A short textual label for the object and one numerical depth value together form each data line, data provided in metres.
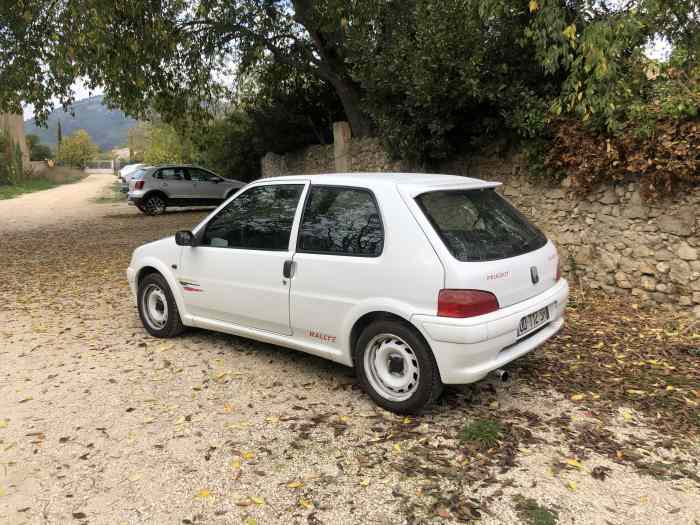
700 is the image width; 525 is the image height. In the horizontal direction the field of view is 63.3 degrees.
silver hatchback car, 18.70
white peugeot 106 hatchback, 3.65
